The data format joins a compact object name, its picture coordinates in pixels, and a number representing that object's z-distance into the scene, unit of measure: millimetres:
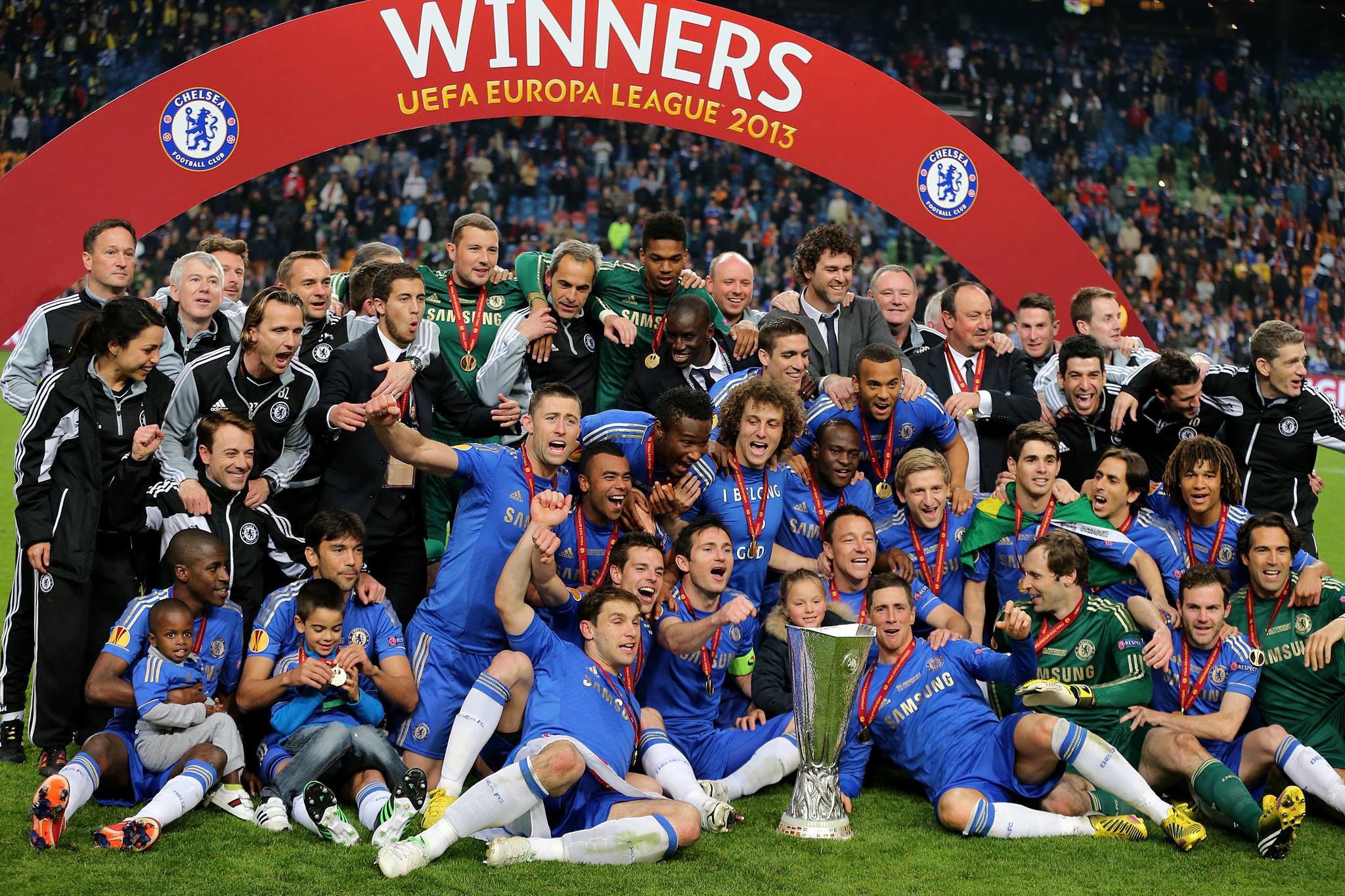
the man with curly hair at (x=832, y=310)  6742
